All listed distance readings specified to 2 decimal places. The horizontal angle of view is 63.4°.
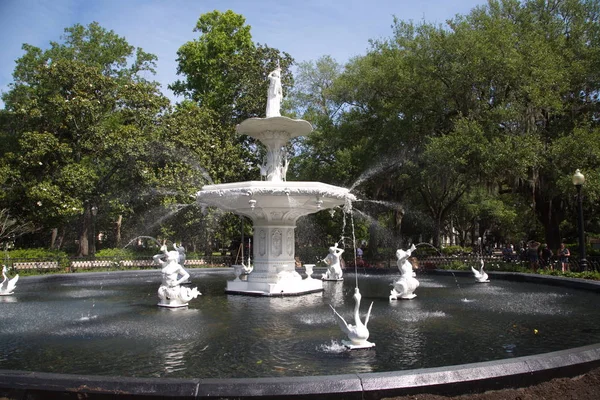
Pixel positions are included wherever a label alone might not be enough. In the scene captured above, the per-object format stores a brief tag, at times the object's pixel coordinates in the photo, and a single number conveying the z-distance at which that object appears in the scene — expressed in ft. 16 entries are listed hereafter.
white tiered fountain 41.42
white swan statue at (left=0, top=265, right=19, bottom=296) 43.98
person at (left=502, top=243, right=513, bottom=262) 79.82
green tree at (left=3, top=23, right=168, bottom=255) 83.97
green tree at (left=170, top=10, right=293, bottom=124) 101.19
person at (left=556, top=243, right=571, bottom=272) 58.08
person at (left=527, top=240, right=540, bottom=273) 64.44
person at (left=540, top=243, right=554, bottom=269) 65.13
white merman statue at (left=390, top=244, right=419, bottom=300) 38.83
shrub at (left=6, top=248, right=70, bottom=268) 71.10
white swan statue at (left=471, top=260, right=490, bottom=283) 54.03
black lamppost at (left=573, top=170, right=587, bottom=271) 49.67
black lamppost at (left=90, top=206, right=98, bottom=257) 104.76
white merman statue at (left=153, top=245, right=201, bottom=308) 35.40
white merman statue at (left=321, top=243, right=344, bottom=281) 56.44
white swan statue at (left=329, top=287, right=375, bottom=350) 21.67
